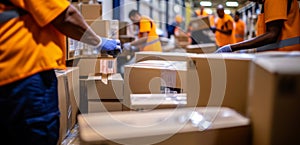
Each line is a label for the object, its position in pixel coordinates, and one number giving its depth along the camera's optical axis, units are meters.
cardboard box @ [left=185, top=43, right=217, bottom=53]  3.83
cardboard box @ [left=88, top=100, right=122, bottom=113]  2.39
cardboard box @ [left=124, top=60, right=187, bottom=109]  2.05
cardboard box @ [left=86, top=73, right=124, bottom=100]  2.44
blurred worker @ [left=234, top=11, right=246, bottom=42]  6.39
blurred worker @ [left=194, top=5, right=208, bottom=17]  7.66
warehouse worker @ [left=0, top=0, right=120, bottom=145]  1.17
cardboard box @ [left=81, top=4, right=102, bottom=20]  3.01
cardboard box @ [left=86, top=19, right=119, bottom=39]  2.93
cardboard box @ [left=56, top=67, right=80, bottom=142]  2.09
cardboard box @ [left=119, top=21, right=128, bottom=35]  4.38
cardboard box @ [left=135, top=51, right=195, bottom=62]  2.42
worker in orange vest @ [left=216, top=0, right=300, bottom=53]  1.94
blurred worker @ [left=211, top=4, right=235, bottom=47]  5.58
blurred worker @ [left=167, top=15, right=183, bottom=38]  8.29
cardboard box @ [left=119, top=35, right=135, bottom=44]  4.62
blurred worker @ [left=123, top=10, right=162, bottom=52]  4.28
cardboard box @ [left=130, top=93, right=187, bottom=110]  1.66
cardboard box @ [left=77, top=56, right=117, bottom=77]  2.60
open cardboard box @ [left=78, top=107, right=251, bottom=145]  1.05
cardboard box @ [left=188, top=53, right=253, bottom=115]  1.44
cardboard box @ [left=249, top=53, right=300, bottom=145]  0.96
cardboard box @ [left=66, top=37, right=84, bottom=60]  2.68
